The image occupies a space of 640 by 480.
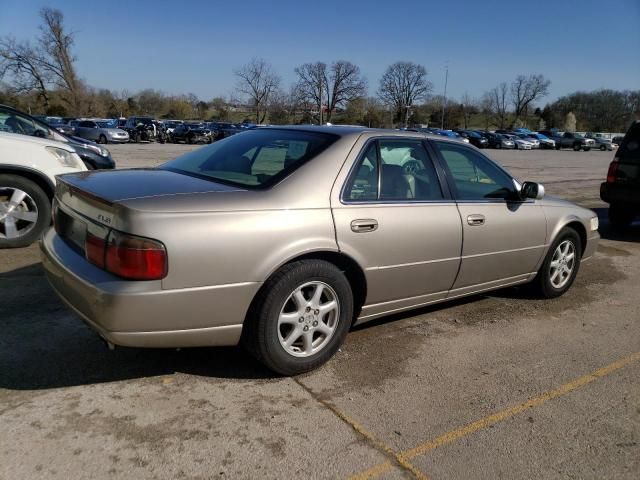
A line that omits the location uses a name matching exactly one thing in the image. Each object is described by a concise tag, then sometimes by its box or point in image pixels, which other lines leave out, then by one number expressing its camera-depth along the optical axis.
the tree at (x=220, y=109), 88.69
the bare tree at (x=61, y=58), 59.31
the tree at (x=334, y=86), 83.71
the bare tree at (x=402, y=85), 99.94
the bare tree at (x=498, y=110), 114.31
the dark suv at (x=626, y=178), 8.14
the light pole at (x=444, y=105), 96.04
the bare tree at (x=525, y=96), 111.25
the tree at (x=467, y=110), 108.06
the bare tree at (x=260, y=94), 81.38
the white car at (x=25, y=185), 5.63
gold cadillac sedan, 2.73
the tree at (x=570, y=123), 99.31
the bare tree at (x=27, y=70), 57.47
